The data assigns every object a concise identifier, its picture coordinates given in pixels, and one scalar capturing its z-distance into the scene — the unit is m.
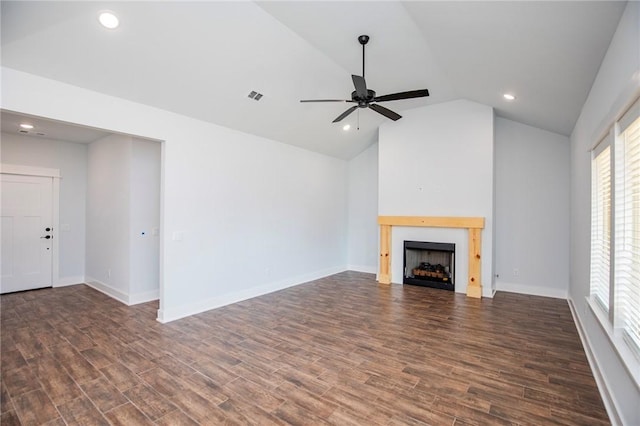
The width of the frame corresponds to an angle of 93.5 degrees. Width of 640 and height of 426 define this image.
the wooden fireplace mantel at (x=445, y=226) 5.34
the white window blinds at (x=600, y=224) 2.78
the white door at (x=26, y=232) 5.43
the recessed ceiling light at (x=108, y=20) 2.58
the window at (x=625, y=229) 1.95
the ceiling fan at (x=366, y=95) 3.12
